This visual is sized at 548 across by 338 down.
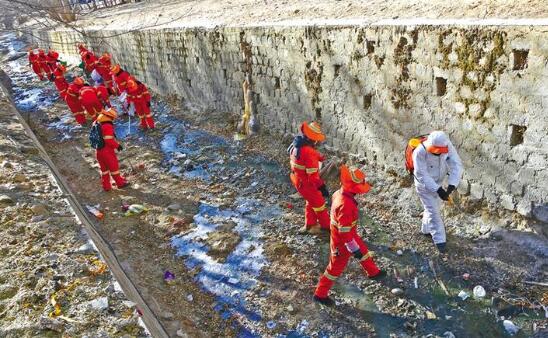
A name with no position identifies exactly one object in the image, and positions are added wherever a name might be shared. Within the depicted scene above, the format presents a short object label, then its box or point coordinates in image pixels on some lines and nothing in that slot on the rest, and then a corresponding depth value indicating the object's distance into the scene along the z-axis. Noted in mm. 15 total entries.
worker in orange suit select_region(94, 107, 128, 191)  7145
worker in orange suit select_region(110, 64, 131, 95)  10047
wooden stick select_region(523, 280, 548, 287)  4085
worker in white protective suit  4395
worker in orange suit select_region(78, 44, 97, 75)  14083
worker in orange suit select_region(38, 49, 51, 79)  16992
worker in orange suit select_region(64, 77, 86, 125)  10984
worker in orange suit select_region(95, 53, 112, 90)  13227
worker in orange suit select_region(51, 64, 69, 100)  13039
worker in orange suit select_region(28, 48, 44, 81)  17750
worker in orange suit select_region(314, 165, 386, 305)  3930
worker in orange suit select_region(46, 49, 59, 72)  15884
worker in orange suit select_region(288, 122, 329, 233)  4961
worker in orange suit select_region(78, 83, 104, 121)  10000
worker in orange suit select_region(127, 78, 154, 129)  9922
